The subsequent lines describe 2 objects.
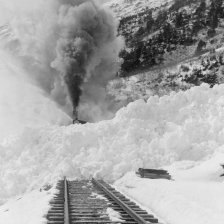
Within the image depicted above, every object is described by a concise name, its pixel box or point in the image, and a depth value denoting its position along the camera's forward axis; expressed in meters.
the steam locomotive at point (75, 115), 25.47
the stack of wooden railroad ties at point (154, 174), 12.57
